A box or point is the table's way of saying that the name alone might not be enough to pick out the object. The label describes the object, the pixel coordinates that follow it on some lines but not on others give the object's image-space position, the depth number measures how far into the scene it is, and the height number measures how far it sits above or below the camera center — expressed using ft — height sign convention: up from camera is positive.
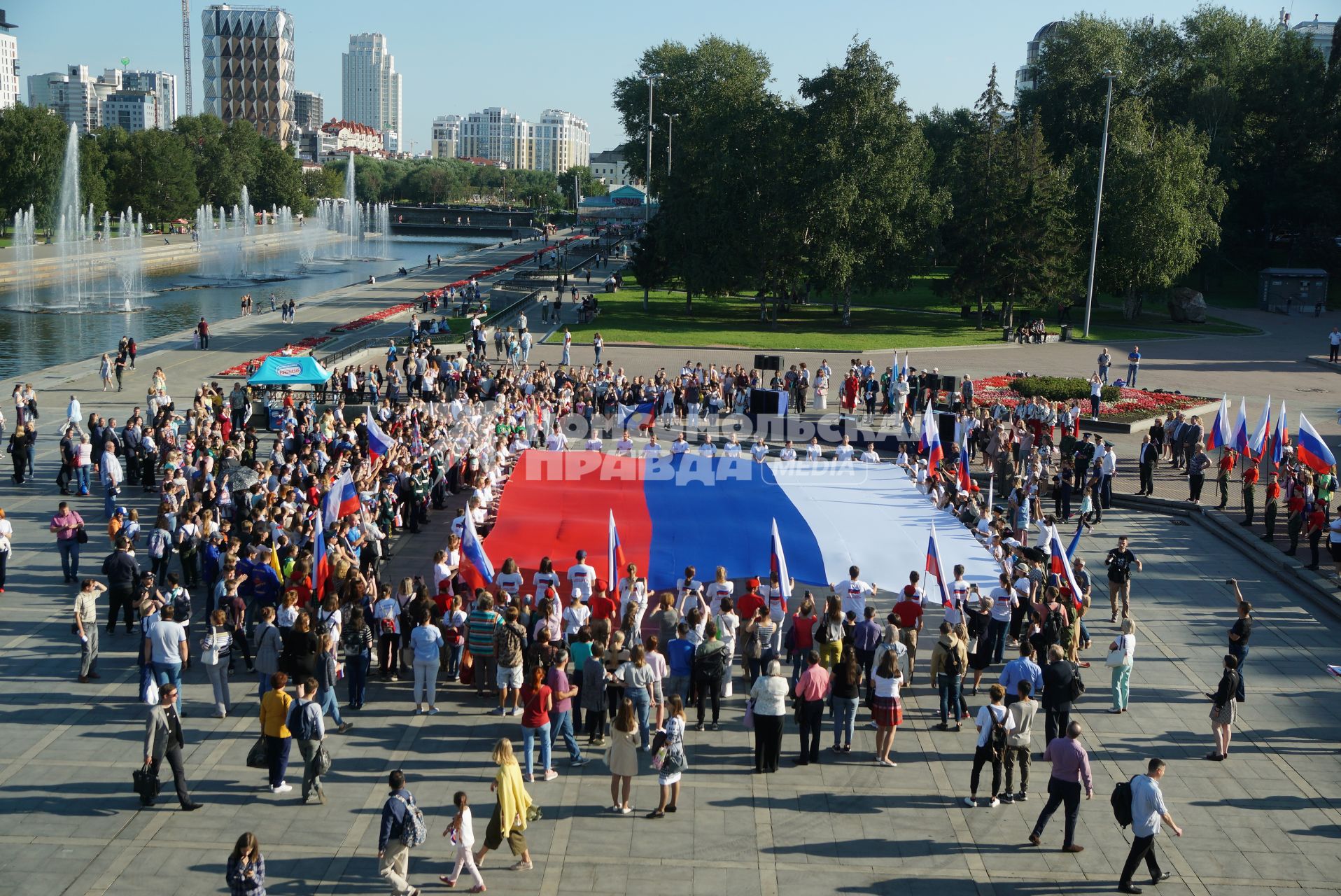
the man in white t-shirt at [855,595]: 49.55 -14.26
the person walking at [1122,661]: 45.65 -15.31
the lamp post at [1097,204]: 154.71 +7.64
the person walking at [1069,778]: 34.99 -15.21
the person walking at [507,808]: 32.50 -15.50
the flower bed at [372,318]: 163.22 -11.63
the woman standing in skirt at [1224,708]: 41.34 -15.51
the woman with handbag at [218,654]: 42.24 -15.15
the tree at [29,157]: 298.97 +17.40
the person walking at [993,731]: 37.83 -15.08
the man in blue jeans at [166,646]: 42.22 -14.76
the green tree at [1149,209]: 180.14 +8.30
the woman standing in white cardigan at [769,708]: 39.45 -15.14
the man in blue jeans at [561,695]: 39.99 -15.16
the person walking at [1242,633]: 45.14 -14.02
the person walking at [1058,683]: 41.55 -14.73
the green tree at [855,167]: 165.58 +12.21
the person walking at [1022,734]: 38.68 -15.44
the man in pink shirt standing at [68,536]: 57.16 -14.87
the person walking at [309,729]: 36.76 -15.26
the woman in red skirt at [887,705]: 40.96 -15.46
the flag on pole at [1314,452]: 73.97 -11.42
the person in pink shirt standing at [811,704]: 40.73 -15.59
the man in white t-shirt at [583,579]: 50.29 -14.10
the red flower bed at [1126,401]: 109.60 -13.41
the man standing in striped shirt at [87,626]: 45.98 -15.43
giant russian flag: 54.75 -13.58
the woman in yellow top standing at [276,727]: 37.24 -15.44
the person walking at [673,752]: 36.37 -15.38
